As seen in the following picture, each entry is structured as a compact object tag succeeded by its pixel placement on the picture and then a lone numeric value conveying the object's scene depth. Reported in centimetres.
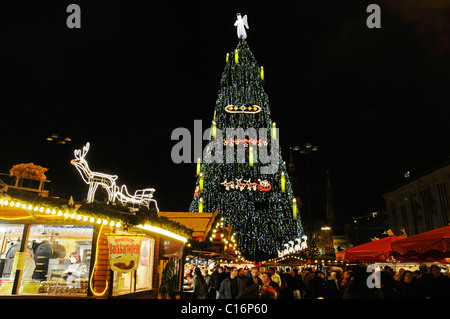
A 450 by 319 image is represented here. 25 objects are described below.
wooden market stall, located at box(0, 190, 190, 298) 853
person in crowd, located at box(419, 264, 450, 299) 751
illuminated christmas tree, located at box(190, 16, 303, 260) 2872
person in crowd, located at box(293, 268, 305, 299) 1270
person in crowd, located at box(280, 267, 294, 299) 1131
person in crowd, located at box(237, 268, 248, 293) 1052
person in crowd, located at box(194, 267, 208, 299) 1031
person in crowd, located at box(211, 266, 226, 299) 1229
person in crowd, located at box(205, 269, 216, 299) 1166
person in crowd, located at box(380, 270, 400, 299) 554
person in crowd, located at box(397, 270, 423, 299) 789
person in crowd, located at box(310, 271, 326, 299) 996
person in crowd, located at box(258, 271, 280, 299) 629
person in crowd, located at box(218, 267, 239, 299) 838
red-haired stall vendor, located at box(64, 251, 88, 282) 911
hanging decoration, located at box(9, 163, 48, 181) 790
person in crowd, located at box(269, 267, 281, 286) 1216
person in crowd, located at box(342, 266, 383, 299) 520
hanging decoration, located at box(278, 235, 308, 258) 2996
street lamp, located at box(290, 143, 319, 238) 2037
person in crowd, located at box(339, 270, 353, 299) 959
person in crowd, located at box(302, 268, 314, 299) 1080
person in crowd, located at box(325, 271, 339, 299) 980
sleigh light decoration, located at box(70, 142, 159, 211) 927
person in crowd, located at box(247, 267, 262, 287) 892
